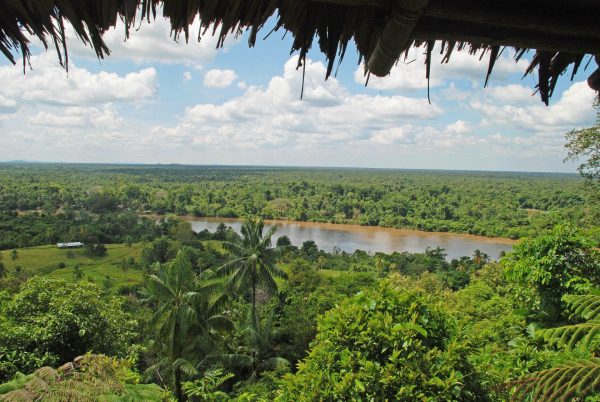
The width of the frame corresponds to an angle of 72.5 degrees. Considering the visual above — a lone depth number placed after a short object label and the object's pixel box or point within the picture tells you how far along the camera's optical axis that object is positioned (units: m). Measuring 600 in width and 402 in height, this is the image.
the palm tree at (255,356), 13.35
